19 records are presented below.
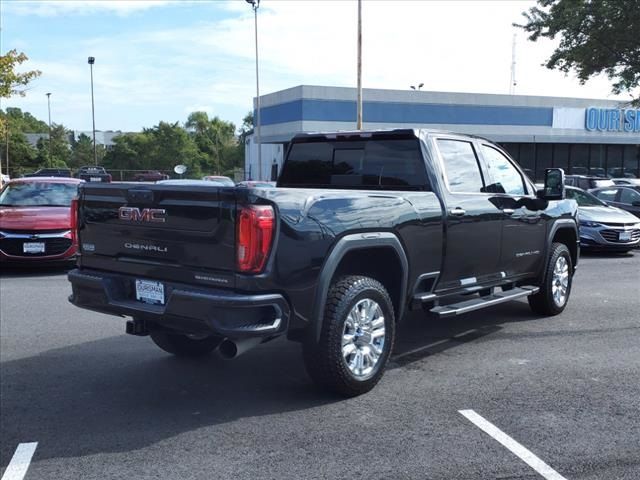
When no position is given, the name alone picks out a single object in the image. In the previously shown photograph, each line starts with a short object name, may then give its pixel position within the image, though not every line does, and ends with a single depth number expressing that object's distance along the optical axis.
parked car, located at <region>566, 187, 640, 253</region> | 13.86
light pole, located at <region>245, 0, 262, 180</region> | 41.04
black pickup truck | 4.36
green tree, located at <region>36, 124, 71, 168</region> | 75.19
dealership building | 38.44
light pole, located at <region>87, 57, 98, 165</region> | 55.28
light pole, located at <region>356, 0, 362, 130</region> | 26.33
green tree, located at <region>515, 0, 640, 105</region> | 17.95
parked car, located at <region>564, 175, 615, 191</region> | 20.66
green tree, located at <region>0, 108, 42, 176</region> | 68.44
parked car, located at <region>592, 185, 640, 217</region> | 16.88
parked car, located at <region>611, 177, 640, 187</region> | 23.60
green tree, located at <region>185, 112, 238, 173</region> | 77.56
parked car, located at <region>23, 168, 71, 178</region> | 44.49
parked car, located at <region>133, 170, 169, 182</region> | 43.03
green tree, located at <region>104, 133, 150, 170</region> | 68.00
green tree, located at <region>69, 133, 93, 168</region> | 82.43
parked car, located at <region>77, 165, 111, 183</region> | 38.91
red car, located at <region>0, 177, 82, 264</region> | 10.71
